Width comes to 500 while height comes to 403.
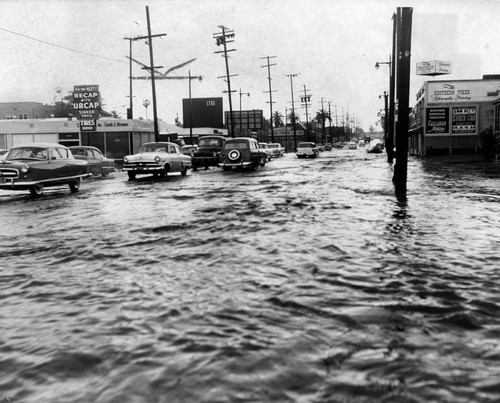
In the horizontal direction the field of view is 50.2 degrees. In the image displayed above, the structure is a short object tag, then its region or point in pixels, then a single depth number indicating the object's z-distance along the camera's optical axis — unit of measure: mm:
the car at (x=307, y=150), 51500
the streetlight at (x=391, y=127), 33000
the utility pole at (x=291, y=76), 90000
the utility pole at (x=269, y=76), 74231
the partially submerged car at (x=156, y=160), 22781
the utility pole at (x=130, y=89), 51222
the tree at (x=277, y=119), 180375
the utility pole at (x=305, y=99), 105806
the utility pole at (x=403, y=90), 14391
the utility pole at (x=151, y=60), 35125
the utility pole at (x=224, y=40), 49781
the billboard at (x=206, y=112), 95750
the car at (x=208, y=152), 31547
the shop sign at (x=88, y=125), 43594
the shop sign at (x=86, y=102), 44656
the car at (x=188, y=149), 41438
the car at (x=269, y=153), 44866
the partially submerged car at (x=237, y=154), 28094
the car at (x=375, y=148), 62719
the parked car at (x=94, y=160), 24094
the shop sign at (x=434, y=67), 58938
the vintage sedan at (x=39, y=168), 15523
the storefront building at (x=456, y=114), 39062
